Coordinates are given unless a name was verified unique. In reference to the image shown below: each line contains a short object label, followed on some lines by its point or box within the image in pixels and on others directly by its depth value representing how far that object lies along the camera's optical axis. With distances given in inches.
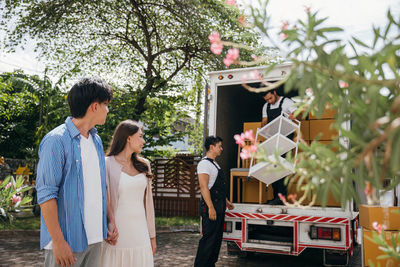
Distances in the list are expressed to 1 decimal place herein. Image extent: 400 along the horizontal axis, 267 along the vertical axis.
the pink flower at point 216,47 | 52.7
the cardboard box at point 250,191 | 247.1
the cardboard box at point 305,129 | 242.8
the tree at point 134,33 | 521.7
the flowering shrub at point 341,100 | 37.0
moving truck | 192.2
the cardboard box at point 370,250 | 163.0
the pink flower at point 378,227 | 74.5
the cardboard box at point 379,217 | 162.2
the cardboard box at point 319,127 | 238.1
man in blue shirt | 84.1
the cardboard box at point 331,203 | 217.7
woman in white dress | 113.9
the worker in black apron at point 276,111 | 227.6
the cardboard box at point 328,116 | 228.9
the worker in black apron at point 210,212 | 189.6
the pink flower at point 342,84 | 47.9
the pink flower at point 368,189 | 40.0
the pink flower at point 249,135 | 63.2
